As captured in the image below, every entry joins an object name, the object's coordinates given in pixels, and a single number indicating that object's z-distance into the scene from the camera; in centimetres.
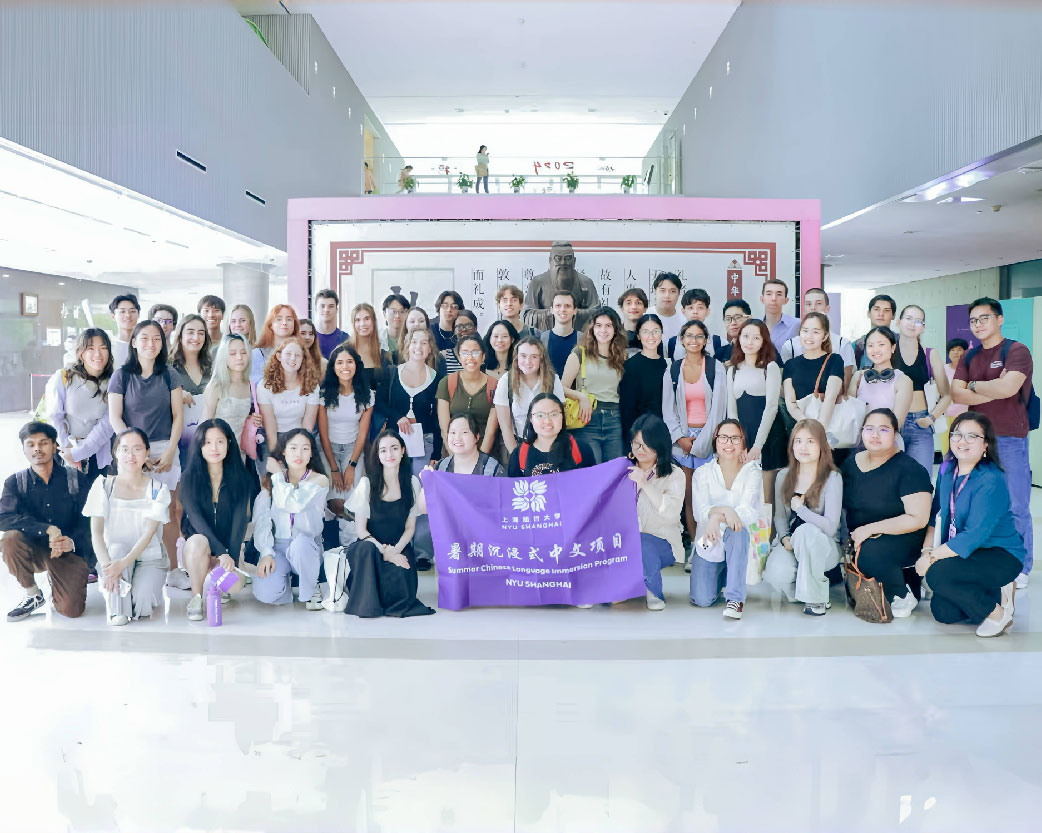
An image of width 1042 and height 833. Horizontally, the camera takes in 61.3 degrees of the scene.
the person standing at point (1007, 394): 500
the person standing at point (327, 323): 573
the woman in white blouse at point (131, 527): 426
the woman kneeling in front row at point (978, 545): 411
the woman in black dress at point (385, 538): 438
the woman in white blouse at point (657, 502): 455
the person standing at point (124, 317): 507
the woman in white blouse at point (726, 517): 443
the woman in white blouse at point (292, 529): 450
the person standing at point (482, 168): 1277
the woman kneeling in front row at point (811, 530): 445
